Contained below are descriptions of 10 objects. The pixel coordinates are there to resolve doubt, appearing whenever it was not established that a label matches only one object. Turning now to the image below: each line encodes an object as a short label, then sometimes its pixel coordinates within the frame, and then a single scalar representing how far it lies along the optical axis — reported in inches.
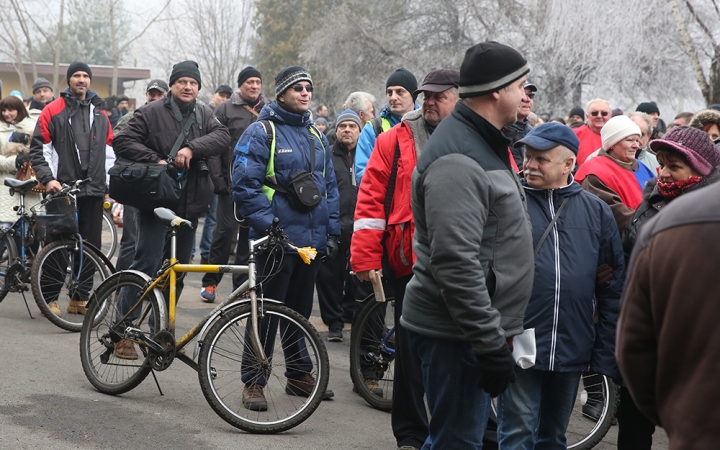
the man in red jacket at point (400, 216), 199.0
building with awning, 1752.5
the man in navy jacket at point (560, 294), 163.6
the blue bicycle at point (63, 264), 312.0
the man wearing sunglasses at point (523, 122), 240.9
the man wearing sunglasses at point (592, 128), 350.0
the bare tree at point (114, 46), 1262.9
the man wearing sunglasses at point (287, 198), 230.8
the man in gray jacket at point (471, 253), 128.0
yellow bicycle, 217.3
